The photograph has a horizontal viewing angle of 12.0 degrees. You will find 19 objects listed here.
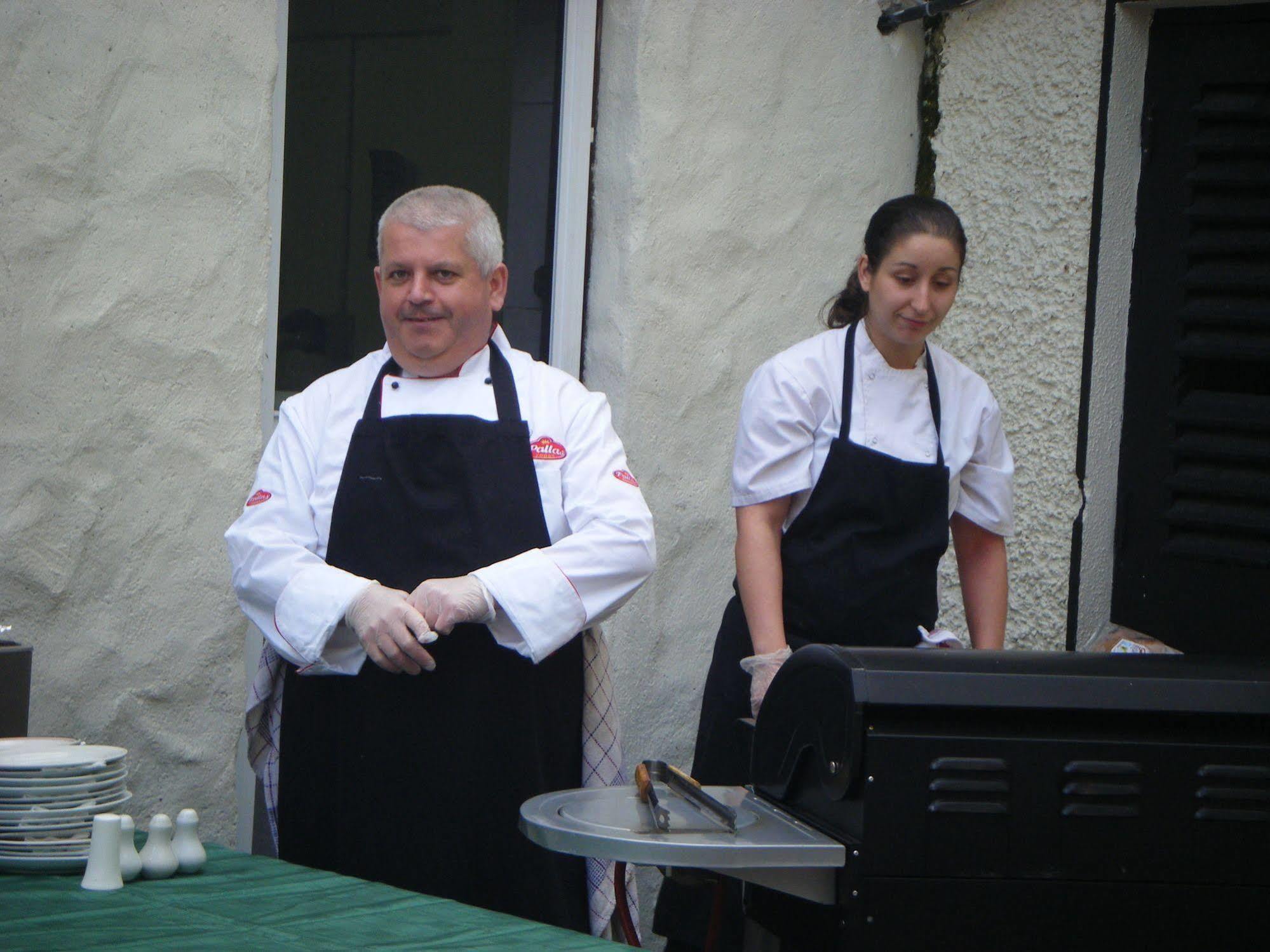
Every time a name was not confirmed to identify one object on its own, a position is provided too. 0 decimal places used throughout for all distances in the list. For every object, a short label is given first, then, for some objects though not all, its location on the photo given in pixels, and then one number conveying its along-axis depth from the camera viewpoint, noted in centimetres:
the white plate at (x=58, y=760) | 782
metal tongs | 777
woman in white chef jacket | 855
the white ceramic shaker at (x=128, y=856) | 776
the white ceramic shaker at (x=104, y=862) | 773
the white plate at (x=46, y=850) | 778
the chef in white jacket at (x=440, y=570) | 828
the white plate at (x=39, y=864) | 777
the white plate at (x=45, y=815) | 779
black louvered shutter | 913
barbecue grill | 773
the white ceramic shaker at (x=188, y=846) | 780
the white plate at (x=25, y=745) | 787
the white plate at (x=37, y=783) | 780
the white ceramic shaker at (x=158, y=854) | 777
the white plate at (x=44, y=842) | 778
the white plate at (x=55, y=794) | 780
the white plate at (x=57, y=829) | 778
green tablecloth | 758
